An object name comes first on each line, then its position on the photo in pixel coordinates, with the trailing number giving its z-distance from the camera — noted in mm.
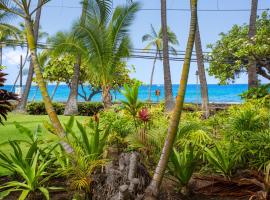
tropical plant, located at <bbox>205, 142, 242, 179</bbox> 5898
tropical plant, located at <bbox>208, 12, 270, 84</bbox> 22312
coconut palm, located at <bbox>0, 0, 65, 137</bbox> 5750
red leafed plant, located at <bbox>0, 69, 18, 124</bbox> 5910
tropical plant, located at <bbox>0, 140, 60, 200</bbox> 4863
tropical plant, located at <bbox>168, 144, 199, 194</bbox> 5344
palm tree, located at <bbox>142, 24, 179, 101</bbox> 41594
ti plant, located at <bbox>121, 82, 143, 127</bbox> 8073
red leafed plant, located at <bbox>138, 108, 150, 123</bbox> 7566
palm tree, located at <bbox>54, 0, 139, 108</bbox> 13531
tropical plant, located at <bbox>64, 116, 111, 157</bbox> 5688
